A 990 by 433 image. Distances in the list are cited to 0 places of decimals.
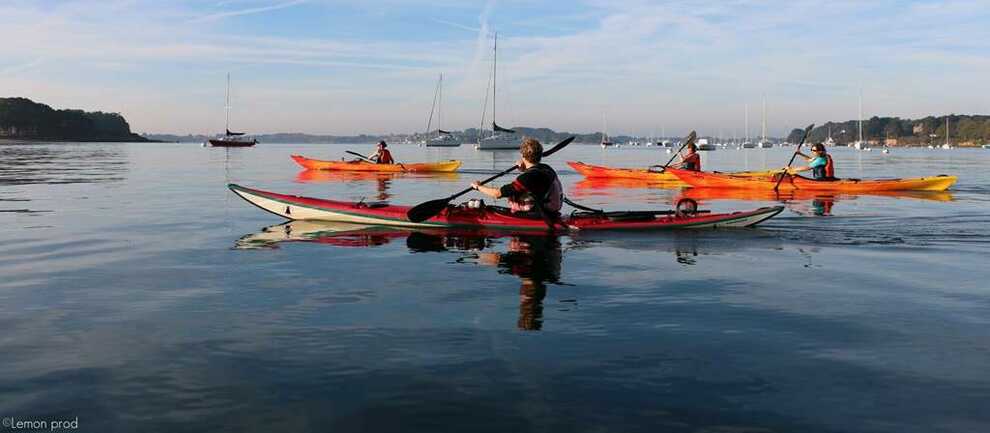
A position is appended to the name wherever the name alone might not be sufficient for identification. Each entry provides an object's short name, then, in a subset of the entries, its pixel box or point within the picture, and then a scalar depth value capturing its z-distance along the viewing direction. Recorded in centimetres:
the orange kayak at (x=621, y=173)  3253
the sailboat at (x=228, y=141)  11375
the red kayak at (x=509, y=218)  1388
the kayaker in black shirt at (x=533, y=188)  1190
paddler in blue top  2658
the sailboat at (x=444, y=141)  14125
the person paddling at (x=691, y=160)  2998
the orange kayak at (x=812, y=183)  2605
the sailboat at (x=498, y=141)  10813
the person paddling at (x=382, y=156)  4106
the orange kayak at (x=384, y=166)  4050
